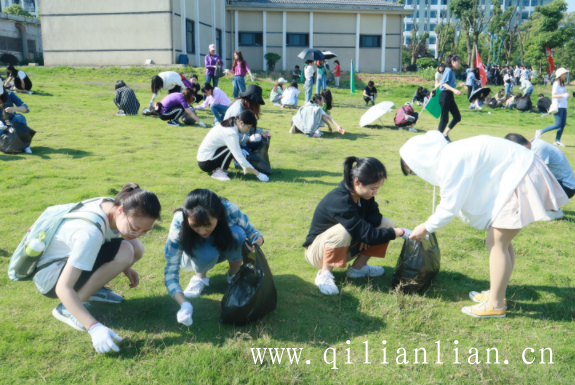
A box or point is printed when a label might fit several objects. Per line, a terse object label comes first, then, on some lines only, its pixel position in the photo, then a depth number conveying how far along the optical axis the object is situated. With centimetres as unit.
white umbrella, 1066
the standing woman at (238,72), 1279
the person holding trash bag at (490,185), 280
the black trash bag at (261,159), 662
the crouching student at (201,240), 276
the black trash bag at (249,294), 284
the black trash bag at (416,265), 332
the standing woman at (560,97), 923
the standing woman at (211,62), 1340
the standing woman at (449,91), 912
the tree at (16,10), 5416
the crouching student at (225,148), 589
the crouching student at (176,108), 1055
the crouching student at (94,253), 254
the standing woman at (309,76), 1499
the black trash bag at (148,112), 1135
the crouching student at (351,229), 322
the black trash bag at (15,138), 690
